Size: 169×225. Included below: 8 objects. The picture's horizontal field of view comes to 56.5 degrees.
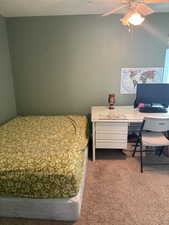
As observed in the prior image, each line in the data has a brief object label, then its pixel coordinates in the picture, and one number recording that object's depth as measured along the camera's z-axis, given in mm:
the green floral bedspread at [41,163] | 1451
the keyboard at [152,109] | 2611
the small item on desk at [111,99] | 2875
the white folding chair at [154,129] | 2137
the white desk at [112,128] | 2379
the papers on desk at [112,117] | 2394
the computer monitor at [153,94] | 2711
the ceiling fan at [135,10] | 1679
